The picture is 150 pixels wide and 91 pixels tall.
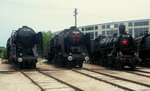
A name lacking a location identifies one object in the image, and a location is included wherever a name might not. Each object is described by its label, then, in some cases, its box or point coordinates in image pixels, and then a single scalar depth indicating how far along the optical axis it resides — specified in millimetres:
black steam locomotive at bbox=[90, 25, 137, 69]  17734
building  68819
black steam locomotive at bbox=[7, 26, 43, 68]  17656
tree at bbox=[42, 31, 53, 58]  64925
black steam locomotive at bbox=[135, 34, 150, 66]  21147
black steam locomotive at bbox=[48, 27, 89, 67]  18673
